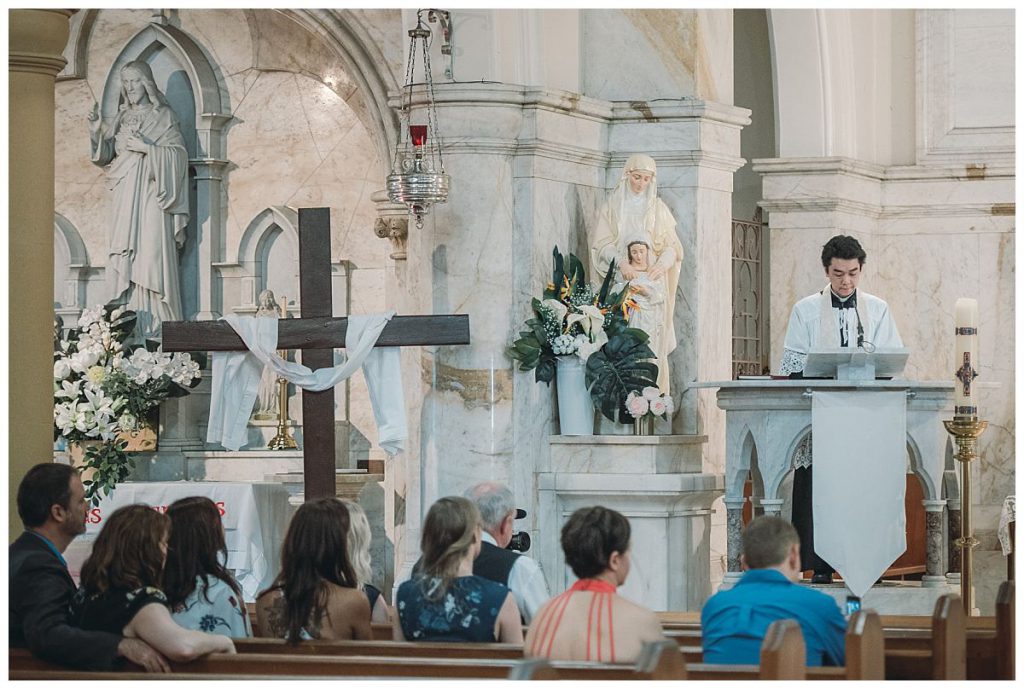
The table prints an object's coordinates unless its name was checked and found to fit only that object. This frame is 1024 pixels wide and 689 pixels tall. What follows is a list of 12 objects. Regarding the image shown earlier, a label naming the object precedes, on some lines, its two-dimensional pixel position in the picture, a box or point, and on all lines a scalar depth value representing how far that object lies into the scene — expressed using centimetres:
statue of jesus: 1643
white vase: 1372
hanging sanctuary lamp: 1298
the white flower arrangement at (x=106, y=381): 1527
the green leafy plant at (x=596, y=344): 1355
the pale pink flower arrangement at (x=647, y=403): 1345
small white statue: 1629
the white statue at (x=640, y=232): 1377
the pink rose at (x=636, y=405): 1344
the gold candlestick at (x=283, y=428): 1590
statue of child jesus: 1374
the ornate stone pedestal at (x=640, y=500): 1370
